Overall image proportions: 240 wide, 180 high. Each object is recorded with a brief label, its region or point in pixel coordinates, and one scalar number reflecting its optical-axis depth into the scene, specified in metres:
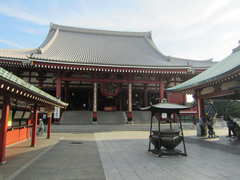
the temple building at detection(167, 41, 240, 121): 7.73
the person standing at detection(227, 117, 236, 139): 10.28
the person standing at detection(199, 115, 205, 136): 11.54
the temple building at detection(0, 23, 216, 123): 16.79
